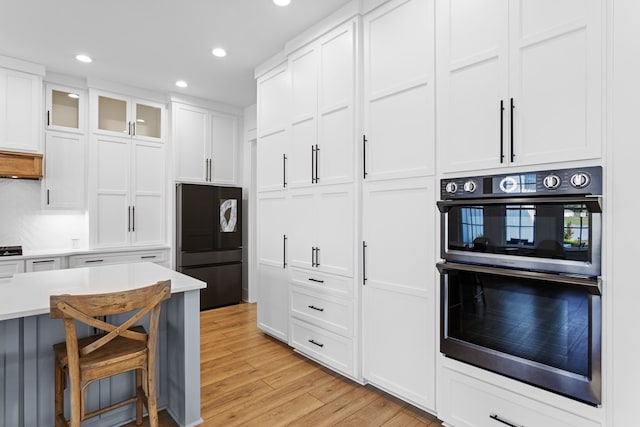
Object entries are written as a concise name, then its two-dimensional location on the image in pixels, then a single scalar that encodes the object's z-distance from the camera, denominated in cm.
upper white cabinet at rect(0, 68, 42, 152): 356
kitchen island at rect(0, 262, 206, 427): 171
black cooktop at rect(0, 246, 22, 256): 353
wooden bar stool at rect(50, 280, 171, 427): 150
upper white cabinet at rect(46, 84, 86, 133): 392
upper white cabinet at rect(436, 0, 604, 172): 151
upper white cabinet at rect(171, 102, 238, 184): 462
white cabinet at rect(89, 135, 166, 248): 413
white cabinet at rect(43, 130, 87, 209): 390
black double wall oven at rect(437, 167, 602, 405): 149
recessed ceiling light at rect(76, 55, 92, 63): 353
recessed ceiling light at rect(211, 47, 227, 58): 335
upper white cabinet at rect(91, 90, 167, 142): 417
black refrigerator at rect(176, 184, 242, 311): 446
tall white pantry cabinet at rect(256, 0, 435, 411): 216
